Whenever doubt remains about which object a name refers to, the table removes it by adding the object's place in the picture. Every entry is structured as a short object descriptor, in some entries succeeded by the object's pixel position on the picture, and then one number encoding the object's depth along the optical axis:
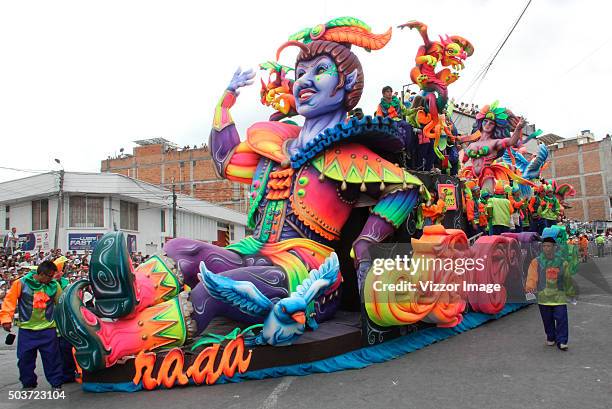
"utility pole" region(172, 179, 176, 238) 19.72
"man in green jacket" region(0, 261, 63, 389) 3.83
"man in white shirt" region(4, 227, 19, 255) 16.26
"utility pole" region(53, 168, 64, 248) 17.31
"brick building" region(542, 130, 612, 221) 32.06
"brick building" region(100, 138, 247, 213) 35.12
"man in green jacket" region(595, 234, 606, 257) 18.81
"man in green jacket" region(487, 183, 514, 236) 6.23
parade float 3.30
